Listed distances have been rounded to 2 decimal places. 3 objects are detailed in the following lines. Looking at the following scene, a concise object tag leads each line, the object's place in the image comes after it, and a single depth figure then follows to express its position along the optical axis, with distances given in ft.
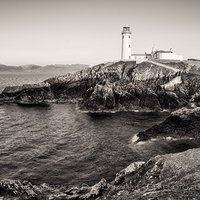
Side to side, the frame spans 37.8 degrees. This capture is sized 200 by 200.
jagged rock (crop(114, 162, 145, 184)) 78.30
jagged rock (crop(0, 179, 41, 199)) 76.64
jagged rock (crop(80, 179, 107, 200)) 70.49
